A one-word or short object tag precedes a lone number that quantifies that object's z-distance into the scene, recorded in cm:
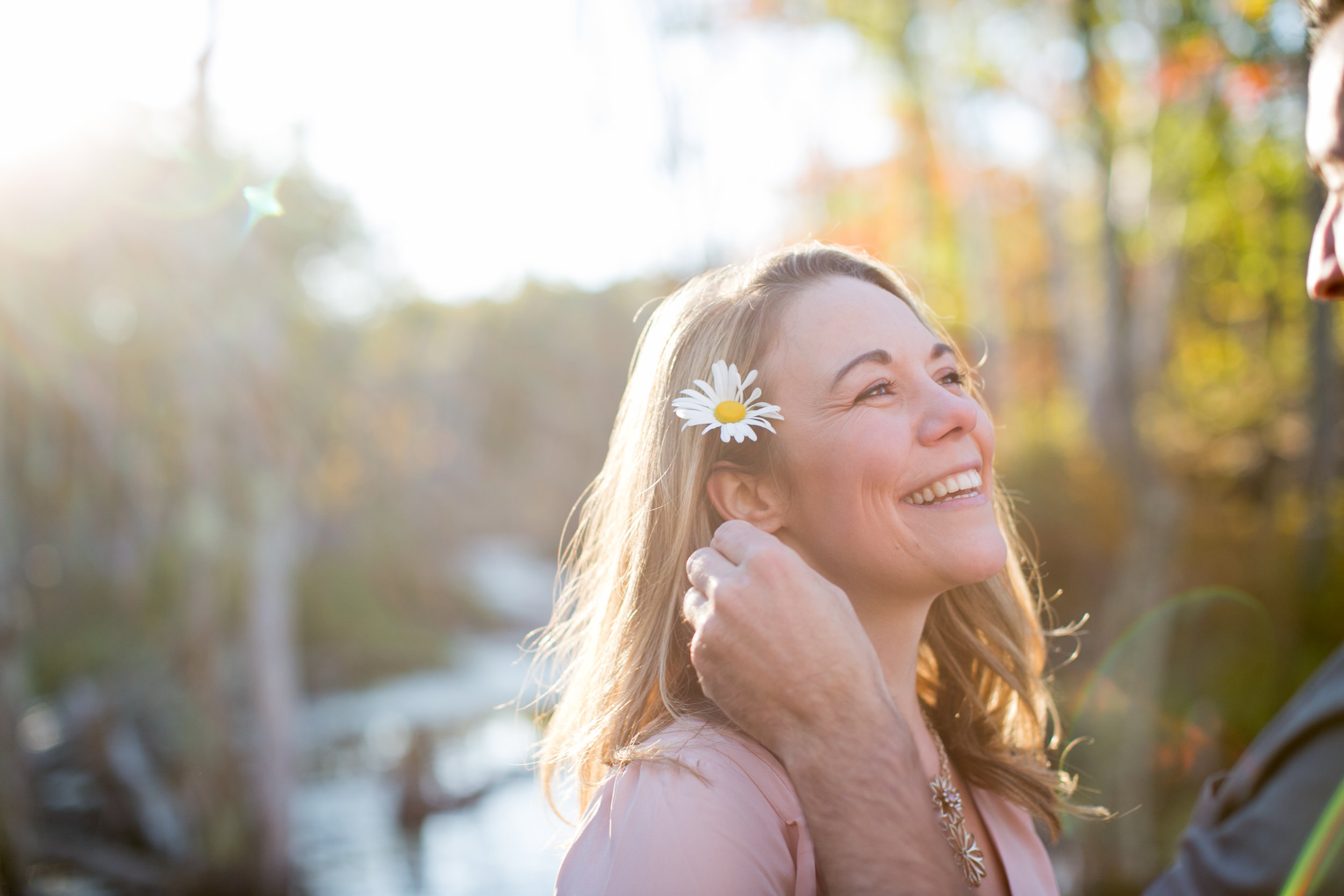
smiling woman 161
